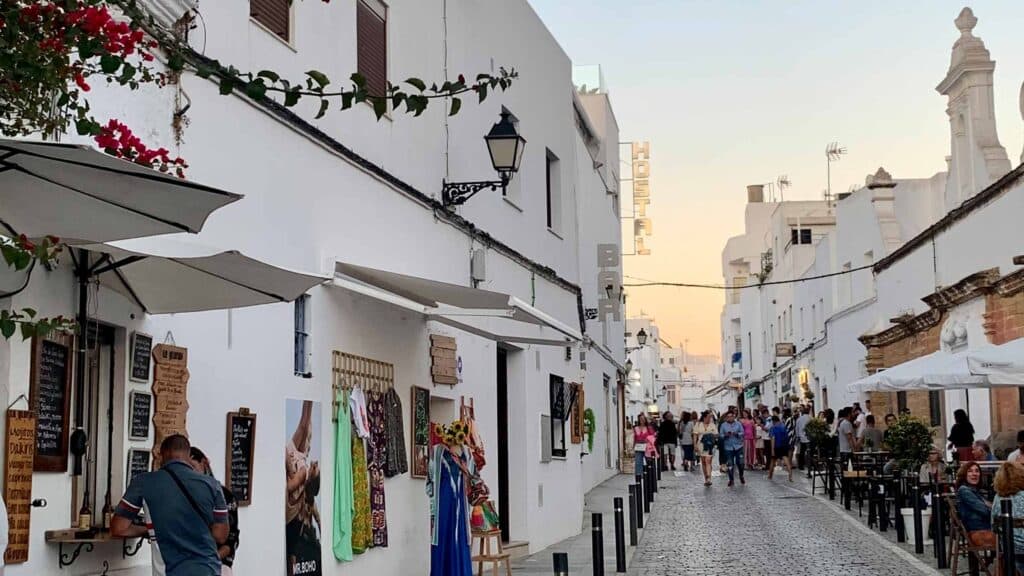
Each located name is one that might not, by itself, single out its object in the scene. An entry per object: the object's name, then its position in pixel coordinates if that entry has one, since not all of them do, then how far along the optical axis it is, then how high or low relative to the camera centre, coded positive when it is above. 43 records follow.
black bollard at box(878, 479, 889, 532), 19.64 -0.87
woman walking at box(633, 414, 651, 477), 31.88 +0.44
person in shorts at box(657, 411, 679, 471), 38.22 +0.55
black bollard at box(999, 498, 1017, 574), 11.65 -0.74
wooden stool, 13.62 -0.97
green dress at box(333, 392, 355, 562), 11.83 -0.21
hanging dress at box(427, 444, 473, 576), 12.72 -0.54
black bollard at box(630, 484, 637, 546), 17.78 -0.80
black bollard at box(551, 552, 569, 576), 10.55 -0.82
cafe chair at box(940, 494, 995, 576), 12.91 -0.93
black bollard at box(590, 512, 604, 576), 12.87 -0.79
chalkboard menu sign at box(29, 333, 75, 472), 7.21 +0.37
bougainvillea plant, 5.01 +1.51
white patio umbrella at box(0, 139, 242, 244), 5.36 +1.11
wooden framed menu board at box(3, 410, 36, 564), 6.82 -0.08
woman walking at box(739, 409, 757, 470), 36.62 +0.34
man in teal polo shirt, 7.52 -0.28
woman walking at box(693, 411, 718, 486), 30.39 +0.31
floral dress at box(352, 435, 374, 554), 12.16 -0.38
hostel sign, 51.34 +9.91
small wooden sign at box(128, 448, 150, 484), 8.23 +0.01
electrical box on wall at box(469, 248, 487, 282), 16.42 +2.30
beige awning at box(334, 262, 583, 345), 11.90 +1.50
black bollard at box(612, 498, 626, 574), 14.74 -0.97
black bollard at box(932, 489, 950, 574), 14.85 -0.90
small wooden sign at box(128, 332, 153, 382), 8.28 +0.65
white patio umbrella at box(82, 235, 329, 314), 7.18 +1.07
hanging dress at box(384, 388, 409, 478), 13.26 +0.23
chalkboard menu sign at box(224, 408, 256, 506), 9.68 +0.06
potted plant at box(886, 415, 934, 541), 19.31 +0.14
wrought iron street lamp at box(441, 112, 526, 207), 15.05 +3.31
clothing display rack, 11.99 +0.80
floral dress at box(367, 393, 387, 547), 12.66 -0.04
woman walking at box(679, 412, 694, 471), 37.47 +0.53
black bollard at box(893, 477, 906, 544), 18.26 -0.77
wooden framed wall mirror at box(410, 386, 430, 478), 14.14 +0.27
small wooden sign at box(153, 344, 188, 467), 8.57 +0.45
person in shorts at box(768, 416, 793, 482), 32.22 +0.28
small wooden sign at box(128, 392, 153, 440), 8.27 +0.29
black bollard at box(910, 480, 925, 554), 16.42 -0.88
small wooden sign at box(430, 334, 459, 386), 14.88 +1.08
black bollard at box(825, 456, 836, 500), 25.53 -0.42
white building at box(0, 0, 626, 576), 9.00 +1.93
